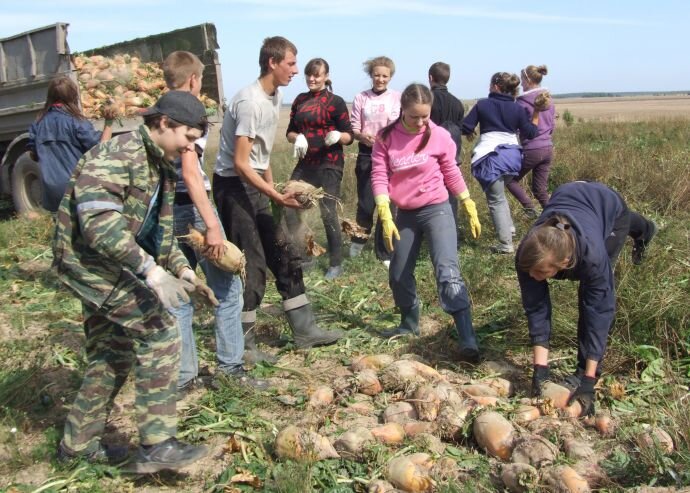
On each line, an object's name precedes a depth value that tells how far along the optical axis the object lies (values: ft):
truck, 24.68
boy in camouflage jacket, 8.72
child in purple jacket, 22.39
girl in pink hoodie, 13.46
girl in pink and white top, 20.35
